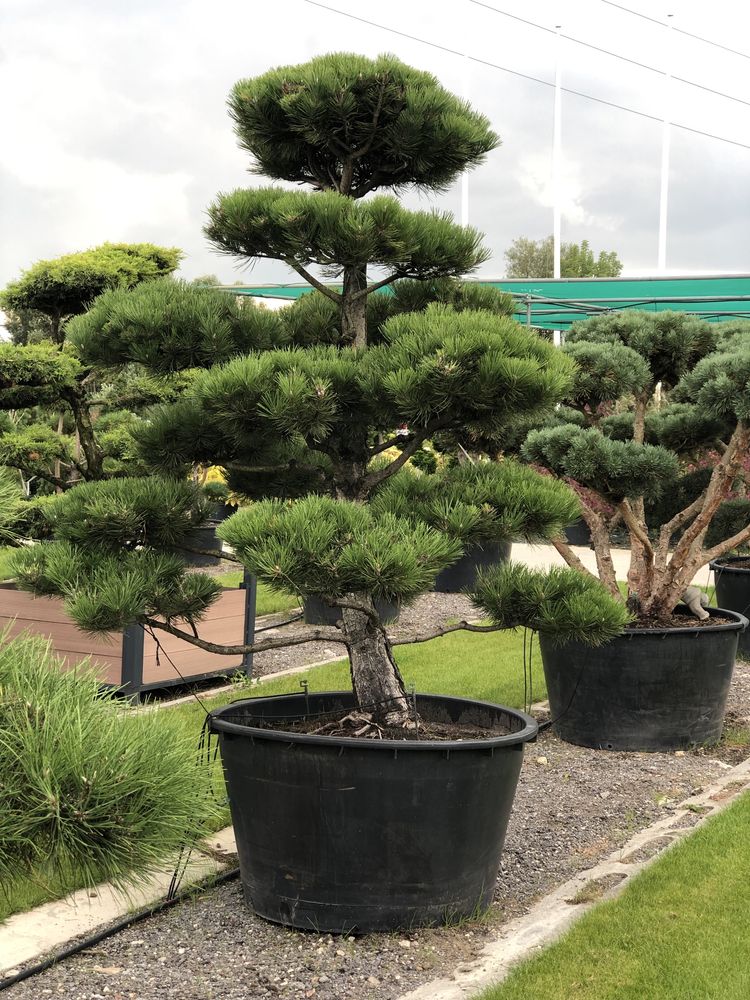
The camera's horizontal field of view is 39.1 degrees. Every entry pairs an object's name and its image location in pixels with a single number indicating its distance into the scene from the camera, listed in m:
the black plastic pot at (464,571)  10.13
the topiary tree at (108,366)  3.38
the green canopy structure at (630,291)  13.95
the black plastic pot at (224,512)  14.36
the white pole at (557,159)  24.39
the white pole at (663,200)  24.44
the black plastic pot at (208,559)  12.10
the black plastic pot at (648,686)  4.94
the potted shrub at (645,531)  4.96
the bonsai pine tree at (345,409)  2.91
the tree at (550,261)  42.50
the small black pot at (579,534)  14.11
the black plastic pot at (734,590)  6.98
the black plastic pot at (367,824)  2.91
